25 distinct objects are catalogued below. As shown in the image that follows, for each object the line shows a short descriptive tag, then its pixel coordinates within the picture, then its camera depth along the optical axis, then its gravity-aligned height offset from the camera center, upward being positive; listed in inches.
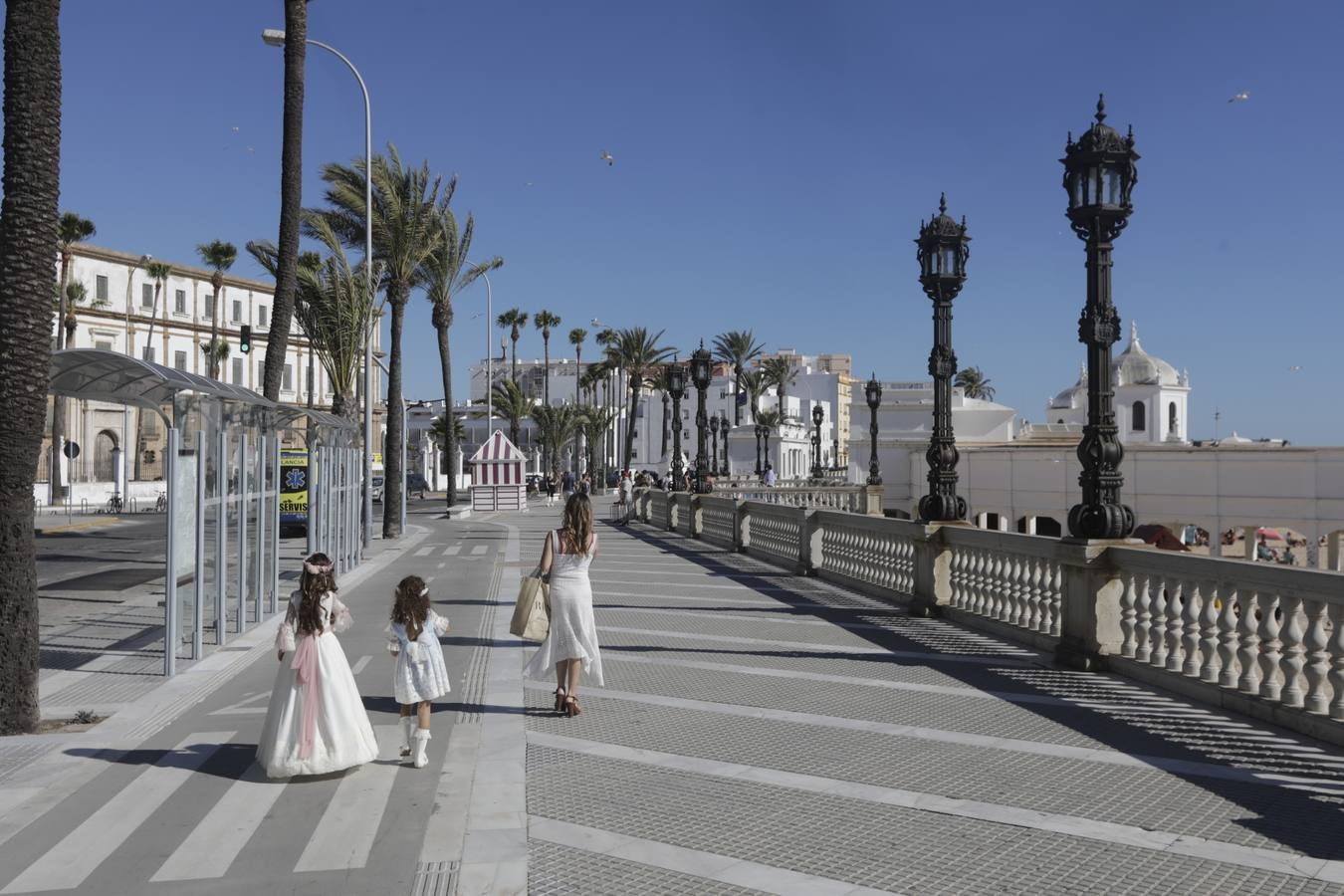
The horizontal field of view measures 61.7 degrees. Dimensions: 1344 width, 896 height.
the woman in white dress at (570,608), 338.6 -41.5
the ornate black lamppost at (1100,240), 418.0 +90.4
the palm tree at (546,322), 4052.7 +543.6
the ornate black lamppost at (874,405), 1569.9 +98.1
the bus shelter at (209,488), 417.1 -8.1
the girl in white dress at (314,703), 268.8 -56.7
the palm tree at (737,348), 3700.8 +409.6
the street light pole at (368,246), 1093.8 +228.3
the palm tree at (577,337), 4195.4 +502.1
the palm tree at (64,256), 2059.5 +419.9
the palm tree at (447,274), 1630.2 +299.6
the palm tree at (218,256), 2684.5 +511.2
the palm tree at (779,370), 4092.0 +375.2
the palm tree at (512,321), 4025.6 +538.0
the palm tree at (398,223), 1307.8 +290.3
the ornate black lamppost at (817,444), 2289.6 +60.1
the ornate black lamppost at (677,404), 1307.8 +83.1
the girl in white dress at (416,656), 291.1 -48.9
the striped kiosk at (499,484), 1689.2 -19.9
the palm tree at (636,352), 3243.1 +346.7
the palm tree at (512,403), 2933.1 +190.7
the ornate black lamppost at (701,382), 1160.2 +94.8
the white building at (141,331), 2564.0 +346.7
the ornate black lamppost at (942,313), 618.2 +93.4
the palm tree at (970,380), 4937.0 +417.8
